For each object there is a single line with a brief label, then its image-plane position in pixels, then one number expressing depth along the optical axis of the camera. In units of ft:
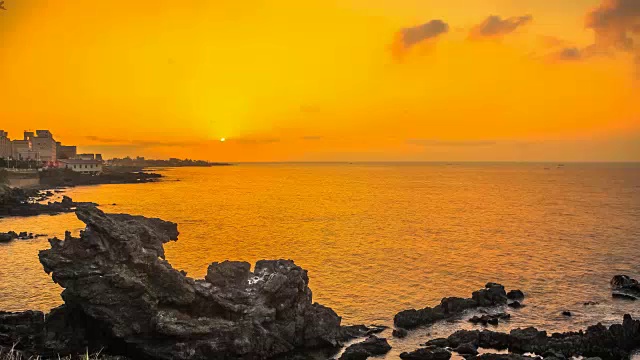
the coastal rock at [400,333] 118.05
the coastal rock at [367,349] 104.12
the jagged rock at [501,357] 101.53
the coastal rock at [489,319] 128.63
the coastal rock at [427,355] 105.09
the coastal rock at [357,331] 115.55
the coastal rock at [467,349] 107.86
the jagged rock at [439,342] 112.64
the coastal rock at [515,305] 144.15
